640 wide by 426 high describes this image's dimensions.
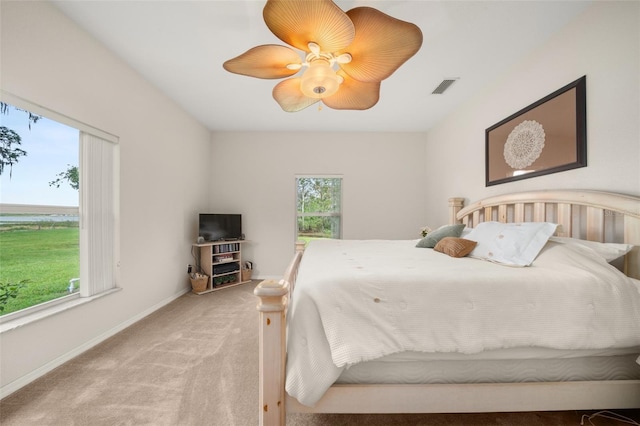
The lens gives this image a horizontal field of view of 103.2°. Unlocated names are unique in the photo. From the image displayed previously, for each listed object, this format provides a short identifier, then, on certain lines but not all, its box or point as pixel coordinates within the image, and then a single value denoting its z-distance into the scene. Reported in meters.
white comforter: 1.12
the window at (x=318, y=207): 4.53
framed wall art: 1.77
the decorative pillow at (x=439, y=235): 2.46
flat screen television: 3.86
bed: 1.11
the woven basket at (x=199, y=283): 3.60
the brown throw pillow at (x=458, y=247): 1.91
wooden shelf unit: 3.79
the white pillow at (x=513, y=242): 1.56
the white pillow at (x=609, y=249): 1.36
